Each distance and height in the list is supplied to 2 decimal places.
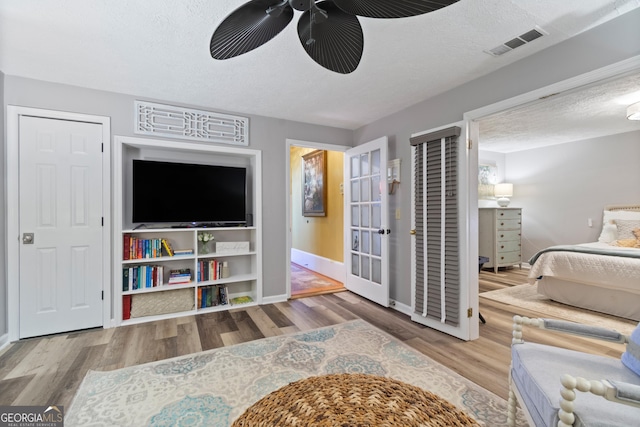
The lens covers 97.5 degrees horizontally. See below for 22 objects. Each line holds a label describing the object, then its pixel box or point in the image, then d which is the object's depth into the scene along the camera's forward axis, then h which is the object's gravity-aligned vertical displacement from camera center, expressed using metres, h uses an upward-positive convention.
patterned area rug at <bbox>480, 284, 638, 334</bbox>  2.96 -1.15
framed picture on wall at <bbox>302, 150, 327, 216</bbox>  5.06 +0.58
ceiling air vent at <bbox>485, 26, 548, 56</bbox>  1.89 +1.23
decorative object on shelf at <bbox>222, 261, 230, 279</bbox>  3.43 -0.68
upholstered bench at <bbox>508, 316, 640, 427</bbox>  0.94 -0.70
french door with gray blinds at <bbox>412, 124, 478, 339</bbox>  2.63 -0.24
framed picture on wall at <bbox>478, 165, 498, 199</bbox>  5.84 +0.71
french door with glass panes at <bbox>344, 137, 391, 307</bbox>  3.43 -0.11
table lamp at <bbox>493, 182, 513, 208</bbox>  5.80 +0.44
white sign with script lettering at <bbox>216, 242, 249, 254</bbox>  3.40 -0.41
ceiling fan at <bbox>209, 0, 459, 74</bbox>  1.18 +0.87
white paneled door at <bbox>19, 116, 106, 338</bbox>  2.58 -0.10
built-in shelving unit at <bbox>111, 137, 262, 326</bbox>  2.94 -0.48
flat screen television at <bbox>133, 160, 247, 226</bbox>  3.06 +0.24
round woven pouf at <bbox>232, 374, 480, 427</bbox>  0.96 -0.72
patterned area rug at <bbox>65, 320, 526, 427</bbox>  1.63 -1.15
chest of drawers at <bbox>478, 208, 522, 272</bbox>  5.30 -0.43
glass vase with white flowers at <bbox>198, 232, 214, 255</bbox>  3.37 -0.33
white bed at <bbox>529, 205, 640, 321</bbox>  3.04 -0.76
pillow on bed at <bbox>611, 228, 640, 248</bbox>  3.90 -0.41
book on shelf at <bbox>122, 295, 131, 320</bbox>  2.95 -0.98
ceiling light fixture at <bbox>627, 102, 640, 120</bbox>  3.04 +1.11
